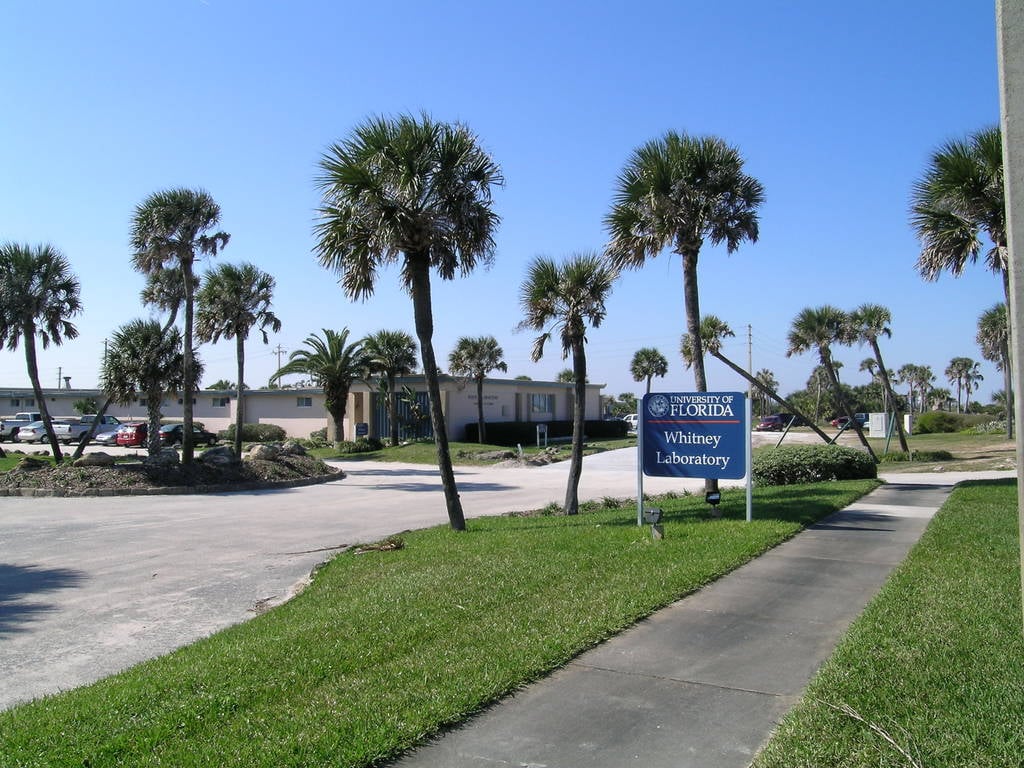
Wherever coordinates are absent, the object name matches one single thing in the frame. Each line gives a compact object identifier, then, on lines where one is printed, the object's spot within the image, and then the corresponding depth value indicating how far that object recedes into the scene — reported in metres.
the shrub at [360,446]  41.25
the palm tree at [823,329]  36.50
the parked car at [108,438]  44.18
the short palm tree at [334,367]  41.38
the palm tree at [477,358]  43.81
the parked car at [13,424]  48.12
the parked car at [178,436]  43.62
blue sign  11.98
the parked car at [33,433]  47.56
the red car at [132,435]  42.69
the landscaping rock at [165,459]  22.68
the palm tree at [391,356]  42.62
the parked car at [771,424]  61.84
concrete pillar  3.70
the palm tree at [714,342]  23.45
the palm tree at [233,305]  30.00
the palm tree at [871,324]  36.16
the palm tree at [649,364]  61.62
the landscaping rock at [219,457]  24.00
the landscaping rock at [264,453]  26.08
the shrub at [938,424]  53.75
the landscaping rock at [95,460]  23.17
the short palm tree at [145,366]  26.59
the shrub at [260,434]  46.69
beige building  45.50
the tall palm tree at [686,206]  15.26
